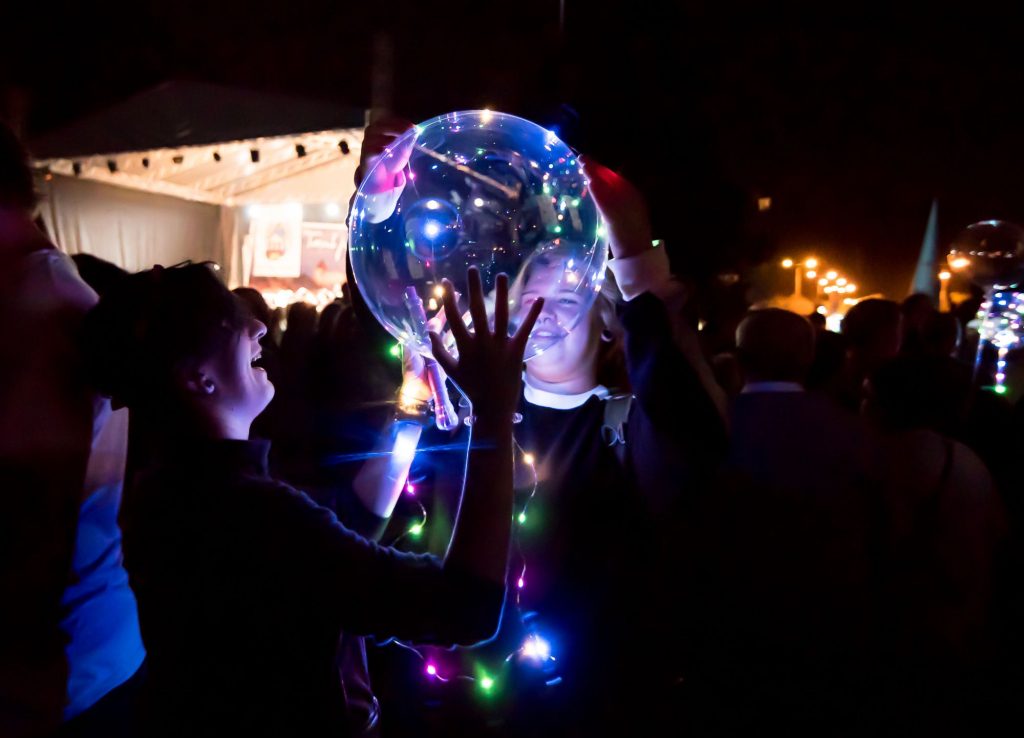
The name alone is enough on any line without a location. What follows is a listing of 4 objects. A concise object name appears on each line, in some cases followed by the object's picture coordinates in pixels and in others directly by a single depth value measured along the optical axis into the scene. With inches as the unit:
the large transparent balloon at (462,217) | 53.8
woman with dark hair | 43.5
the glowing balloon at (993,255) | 187.6
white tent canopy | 297.6
